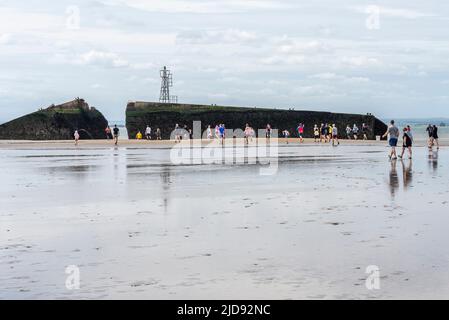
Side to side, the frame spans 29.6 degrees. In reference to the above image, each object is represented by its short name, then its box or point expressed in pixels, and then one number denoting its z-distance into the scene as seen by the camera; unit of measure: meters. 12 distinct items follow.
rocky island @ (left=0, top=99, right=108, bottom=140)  75.62
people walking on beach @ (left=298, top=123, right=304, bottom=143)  63.58
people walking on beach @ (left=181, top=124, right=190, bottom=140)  69.50
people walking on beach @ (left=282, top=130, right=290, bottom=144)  71.06
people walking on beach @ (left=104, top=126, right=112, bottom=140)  73.32
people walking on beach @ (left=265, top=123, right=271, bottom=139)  68.39
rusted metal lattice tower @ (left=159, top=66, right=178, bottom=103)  104.00
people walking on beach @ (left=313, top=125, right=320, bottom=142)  66.69
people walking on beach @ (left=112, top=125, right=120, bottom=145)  59.25
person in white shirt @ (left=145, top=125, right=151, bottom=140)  68.49
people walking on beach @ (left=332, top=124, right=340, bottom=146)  57.84
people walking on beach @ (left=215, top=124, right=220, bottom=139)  60.39
